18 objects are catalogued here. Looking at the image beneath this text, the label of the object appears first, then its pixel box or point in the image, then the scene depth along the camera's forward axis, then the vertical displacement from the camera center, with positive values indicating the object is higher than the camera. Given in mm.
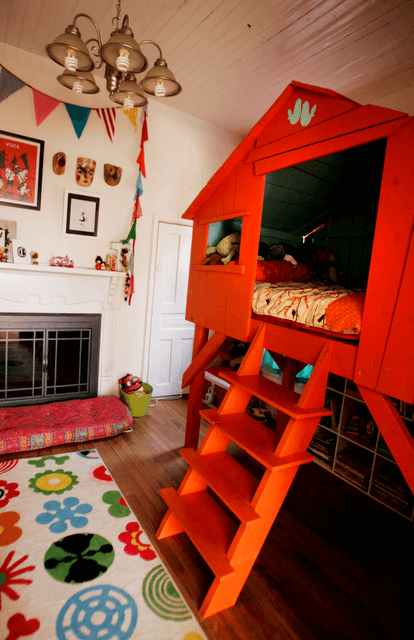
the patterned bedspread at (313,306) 1587 -121
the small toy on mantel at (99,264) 3365 -3
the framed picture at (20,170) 2904 +730
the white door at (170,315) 3816 -507
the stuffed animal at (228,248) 2434 +195
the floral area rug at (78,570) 1439 -1487
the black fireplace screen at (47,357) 3156 -936
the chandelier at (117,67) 1586 +987
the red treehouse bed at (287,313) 1391 -163
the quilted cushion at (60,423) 2686 -1365
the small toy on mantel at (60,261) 3160 -15
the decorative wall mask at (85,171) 3215 +843
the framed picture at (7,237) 2922 +147
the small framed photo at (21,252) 2963 +39
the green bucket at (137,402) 3449 -1348
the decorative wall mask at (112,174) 3352 +872
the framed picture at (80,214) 3209 +447
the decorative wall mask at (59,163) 3105 +865
